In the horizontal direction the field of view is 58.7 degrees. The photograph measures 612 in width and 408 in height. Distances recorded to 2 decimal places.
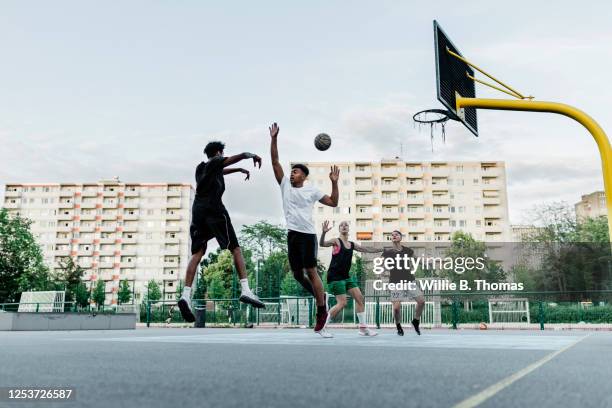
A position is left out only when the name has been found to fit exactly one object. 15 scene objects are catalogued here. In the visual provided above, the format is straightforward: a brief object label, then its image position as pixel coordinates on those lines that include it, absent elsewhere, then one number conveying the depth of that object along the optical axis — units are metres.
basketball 7.84
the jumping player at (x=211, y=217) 5.60
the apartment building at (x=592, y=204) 95.59
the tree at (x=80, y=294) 56.49
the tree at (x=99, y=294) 67.57
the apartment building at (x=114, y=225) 91.69
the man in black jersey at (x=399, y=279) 8.65
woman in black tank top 7.85
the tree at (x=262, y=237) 57.78
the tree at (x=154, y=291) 79.12
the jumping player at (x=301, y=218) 6.18
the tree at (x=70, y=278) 65.12
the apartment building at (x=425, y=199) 81.50
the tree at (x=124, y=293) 75.42
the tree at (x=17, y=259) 42.50
